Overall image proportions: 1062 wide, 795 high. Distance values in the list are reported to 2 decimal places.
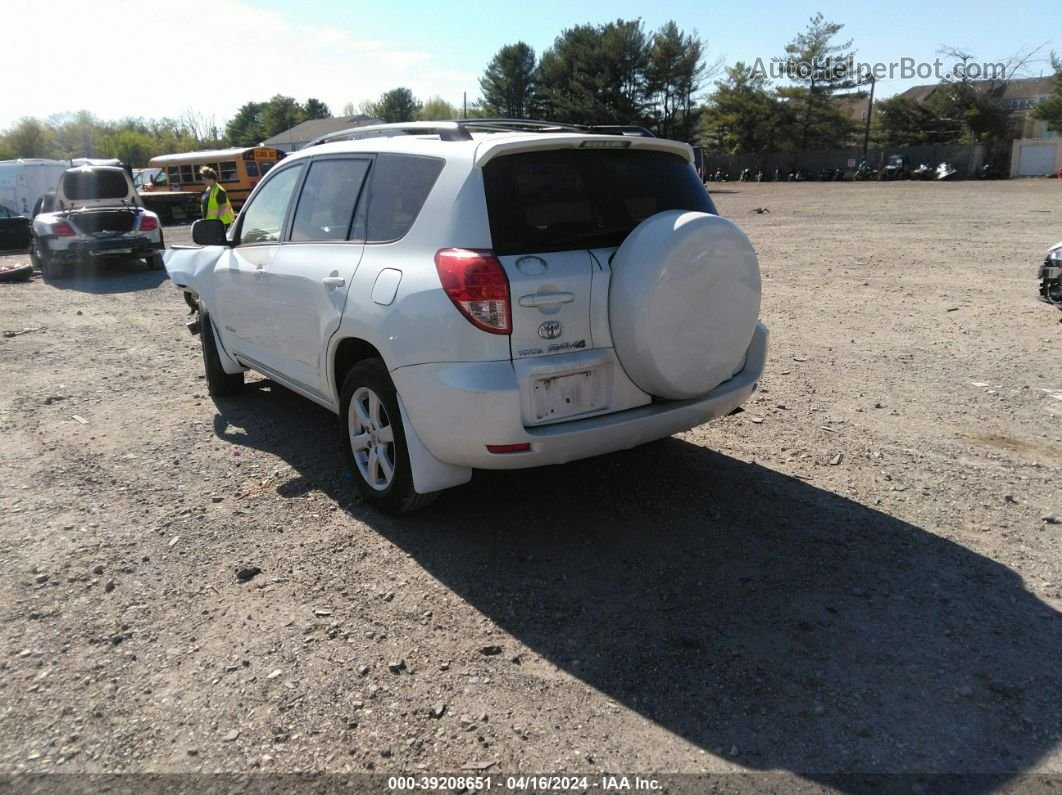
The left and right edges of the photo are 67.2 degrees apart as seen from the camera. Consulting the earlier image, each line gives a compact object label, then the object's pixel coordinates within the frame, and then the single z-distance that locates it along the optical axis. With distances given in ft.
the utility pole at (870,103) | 204.64
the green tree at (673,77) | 200.03
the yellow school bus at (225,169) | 103.81
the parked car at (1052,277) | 26.71
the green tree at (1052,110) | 176.55
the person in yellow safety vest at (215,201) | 41.60
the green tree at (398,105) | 311.27
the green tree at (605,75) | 197.98
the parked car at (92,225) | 47.09
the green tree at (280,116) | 316.60
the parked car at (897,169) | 167.32
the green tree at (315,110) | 327.06
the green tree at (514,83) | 226.38
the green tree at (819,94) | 209.05
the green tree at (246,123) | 337.11
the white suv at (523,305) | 11.33
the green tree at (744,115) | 209.77
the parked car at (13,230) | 62.64
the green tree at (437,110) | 299.62
